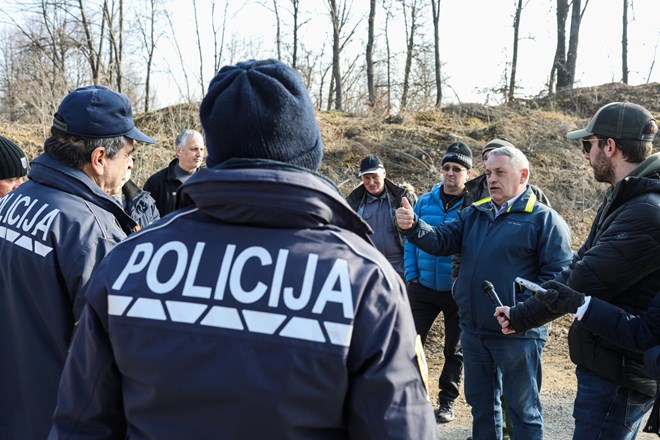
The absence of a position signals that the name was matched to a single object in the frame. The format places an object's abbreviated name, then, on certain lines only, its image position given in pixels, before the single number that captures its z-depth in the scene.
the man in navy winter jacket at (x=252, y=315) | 1.20
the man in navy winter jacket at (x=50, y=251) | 2.13
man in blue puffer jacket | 4.98
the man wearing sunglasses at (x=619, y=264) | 2.65
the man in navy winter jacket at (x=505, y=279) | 3.71
